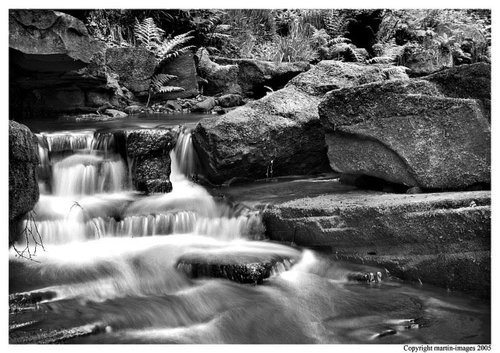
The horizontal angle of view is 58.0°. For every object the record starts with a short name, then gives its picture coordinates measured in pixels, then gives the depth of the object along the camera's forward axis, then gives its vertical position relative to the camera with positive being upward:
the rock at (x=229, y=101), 10.78 +1.85
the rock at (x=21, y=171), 3.75 +0.05
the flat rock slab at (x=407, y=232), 3.76 -0.50
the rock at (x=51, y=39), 6.87 +2.21
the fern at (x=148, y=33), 12.57 +4.10
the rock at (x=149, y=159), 5.93 +0.24
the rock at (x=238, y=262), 3.99 -0.78
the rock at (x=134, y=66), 10.65 +2.66
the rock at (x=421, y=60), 13.38 +3.56
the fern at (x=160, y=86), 11.02 +2.26
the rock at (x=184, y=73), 11.60 +2.71
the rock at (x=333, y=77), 6.85 +1.57
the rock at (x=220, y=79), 11.79 +2.59
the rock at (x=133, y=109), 9.92 +1.51
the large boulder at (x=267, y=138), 5.91 +0.52
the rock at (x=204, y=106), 10.29 +1.63
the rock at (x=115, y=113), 9.32 +1.33
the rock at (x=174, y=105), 10.59 +1.70
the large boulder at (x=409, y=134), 4.30 +0.45
